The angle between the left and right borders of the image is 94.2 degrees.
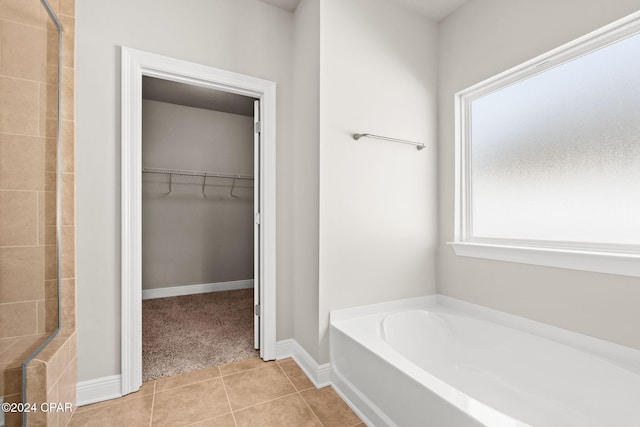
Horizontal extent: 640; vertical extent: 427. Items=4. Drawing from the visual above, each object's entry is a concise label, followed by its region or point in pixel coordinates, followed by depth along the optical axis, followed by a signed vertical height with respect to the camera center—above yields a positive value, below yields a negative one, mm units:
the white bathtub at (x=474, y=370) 1218 -770
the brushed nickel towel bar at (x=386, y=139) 1935 +520
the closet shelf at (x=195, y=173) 3545 +522
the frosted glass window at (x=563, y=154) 1441 +346
